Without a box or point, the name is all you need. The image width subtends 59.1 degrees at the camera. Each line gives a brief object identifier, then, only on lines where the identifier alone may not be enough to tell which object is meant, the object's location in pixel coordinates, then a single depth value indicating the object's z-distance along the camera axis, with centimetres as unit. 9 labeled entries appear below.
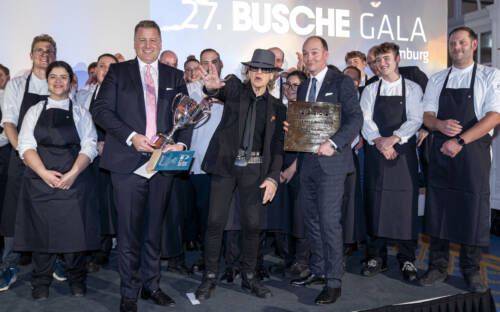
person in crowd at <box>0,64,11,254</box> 465
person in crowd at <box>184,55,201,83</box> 482
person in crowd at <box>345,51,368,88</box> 508
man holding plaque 332
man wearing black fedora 334
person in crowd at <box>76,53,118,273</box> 404
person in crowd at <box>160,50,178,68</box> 507
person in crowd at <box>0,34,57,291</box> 381
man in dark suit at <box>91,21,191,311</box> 299
